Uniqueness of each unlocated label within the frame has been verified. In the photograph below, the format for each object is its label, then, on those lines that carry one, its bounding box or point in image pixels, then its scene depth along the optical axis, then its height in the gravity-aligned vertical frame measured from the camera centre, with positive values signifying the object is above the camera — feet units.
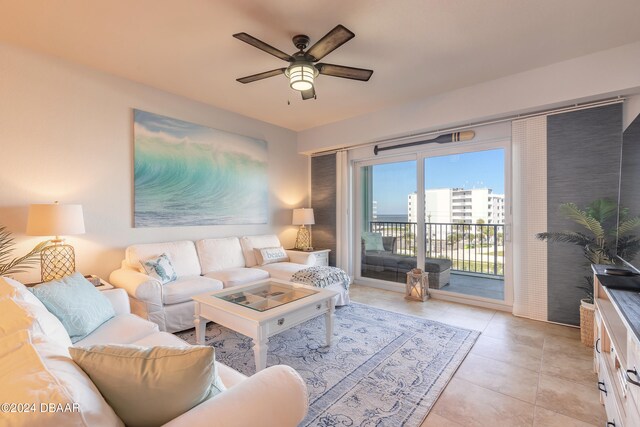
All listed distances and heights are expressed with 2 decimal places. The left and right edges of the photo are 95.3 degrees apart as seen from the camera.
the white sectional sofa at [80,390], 2.08 -1.52
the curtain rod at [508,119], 9.00 +3.38
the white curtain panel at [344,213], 15.61 -0.07
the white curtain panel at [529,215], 10.04 -0.16
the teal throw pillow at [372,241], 15.26 -1.59
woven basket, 8.17 -3.27
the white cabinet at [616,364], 3.74 -2.51
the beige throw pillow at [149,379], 2.74 -1.58
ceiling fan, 6.58 +3.69
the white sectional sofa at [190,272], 8.55 -2.26
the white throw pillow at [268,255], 12.83 -1.95
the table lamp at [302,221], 15.48 -0.48
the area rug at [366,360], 5.73 -3.86
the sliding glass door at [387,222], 14.11 -0.55
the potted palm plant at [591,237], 8.23 -0.80
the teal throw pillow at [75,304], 5.38 -1.78
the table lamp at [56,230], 7.64 -0.44
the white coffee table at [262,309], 6.38 -2.34
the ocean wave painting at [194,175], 10.82 +1.58
